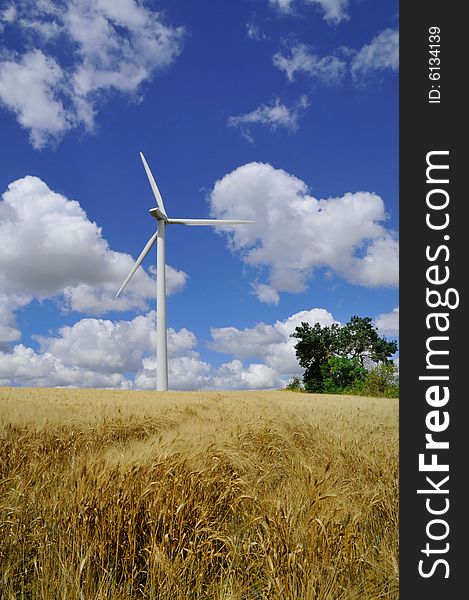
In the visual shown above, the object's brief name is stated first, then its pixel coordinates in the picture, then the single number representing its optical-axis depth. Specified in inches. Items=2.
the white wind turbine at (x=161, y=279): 1934.1
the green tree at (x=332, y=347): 2883.9
